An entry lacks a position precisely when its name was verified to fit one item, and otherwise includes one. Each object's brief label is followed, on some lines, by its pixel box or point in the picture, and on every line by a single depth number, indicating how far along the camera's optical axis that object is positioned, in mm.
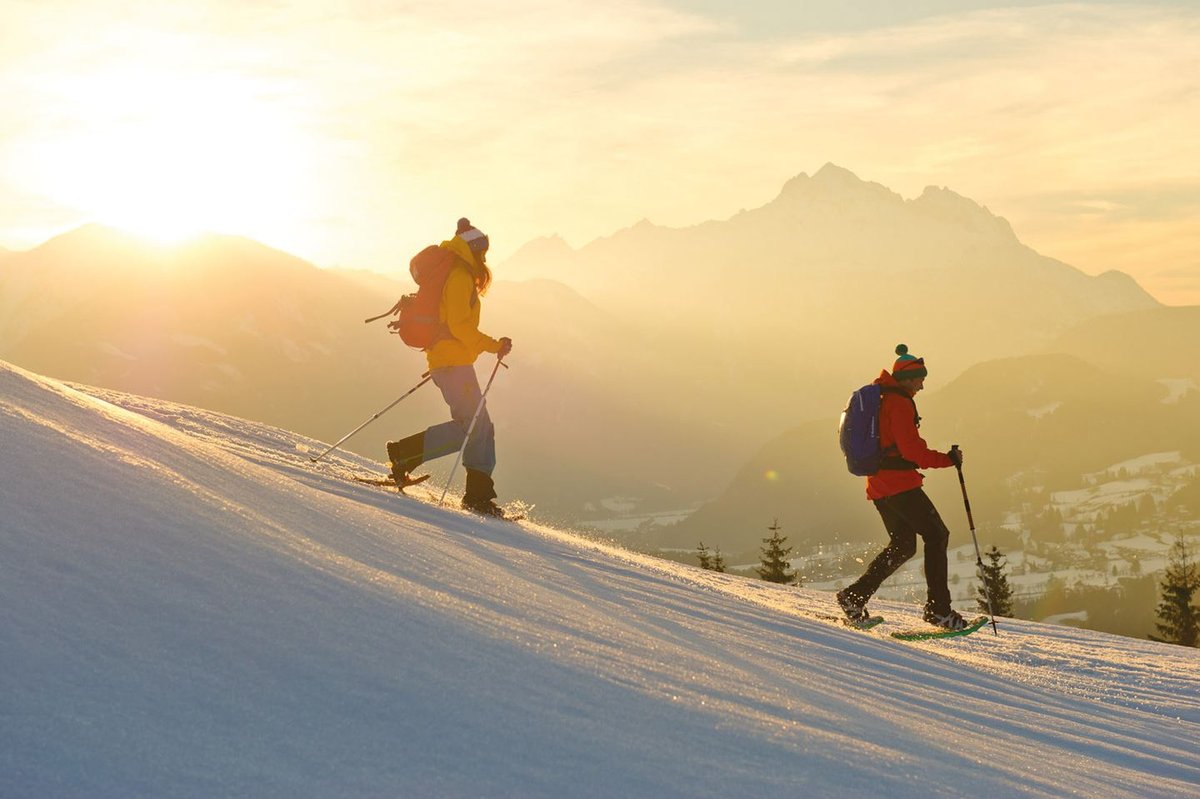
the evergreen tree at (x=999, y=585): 63600
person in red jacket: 9547
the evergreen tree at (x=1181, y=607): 61562
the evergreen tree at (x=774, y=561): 65625
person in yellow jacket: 9375
